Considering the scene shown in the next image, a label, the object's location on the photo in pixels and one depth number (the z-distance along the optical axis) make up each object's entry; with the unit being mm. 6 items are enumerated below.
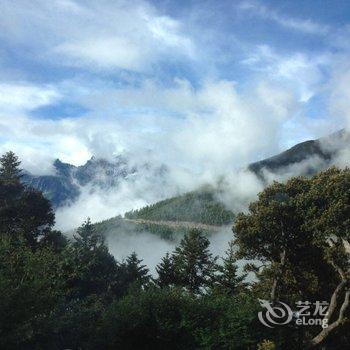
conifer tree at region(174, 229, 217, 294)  47000
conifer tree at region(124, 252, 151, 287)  48531
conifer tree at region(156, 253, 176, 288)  47969
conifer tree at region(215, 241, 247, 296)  43256
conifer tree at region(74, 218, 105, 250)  46188
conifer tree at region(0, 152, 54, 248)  45062
